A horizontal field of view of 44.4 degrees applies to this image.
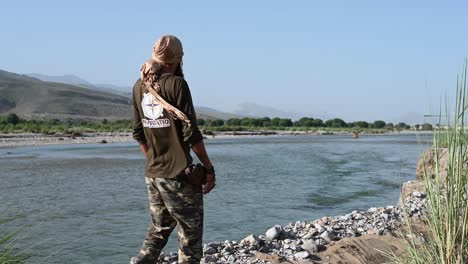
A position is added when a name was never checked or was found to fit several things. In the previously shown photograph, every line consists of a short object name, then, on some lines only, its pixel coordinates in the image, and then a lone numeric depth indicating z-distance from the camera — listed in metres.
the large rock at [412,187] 10.82
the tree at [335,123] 109.31
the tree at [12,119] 64.75
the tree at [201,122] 85.50
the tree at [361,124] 113.19
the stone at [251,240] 6.87
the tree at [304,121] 103.97
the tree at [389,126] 109.19
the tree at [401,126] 108.62
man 4.17
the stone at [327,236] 7.03
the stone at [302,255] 6.05
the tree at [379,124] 114.05
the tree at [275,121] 97.00
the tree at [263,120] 95.50
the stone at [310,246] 6.39
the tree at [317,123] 105.70
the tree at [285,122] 97.38
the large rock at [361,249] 6.02
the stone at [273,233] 7.30
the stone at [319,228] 7.62
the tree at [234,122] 94.34
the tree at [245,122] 94.38
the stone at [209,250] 6.59
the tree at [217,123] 87.62
